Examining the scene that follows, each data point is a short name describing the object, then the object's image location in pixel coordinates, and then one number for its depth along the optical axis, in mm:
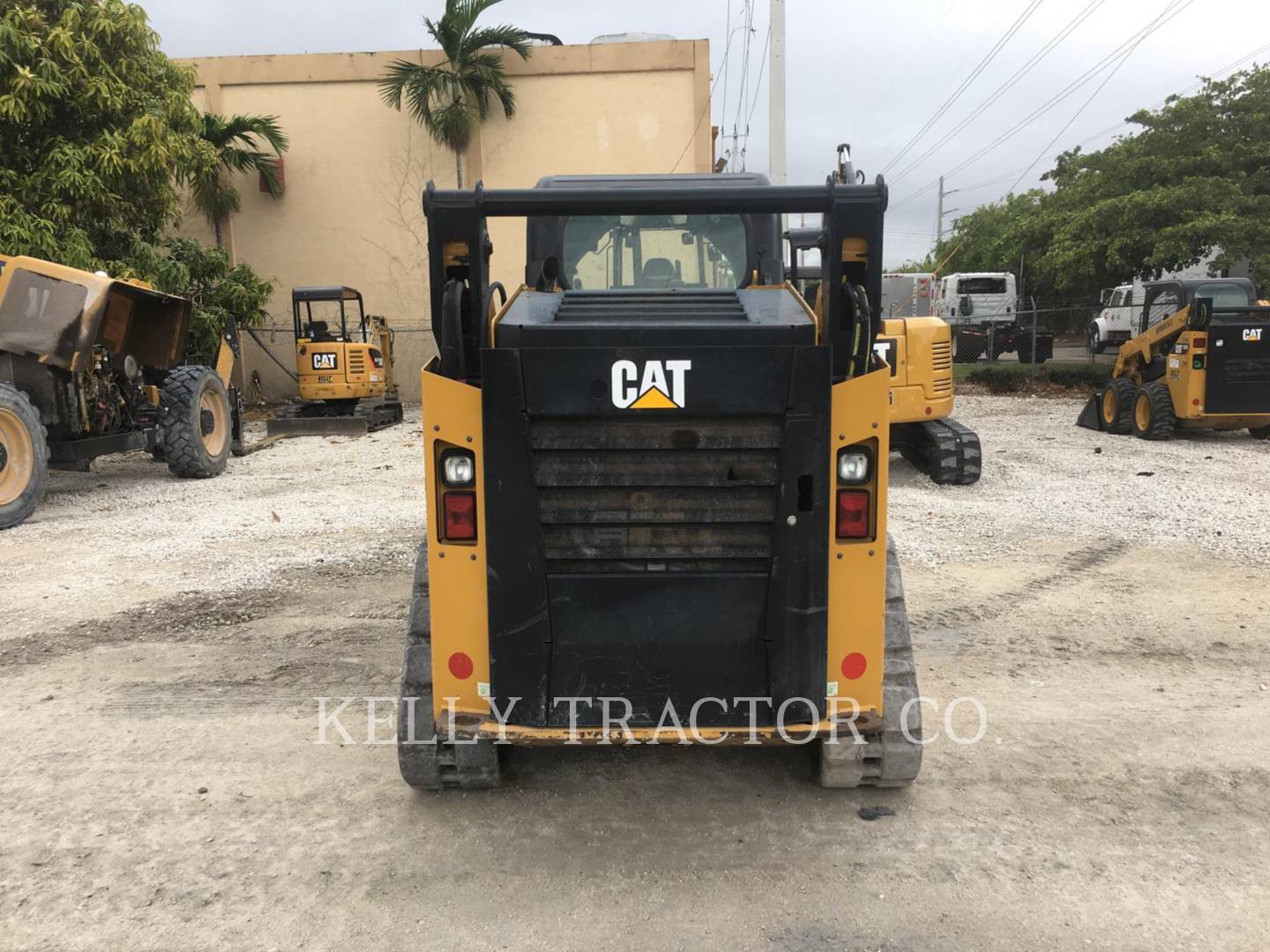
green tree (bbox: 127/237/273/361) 17078
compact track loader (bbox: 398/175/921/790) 2779
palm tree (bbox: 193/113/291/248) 18781
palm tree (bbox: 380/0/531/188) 18484
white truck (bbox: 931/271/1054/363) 24625
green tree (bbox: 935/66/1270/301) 18391
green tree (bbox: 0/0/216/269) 12664
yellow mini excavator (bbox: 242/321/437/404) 20734
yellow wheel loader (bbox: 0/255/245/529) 8414
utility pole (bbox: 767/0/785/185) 14625
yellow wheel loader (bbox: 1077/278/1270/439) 11961
